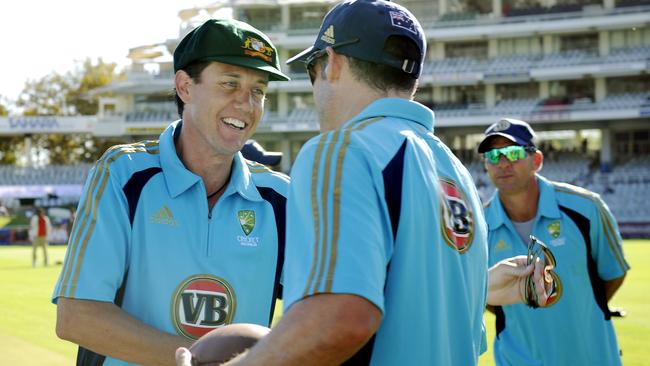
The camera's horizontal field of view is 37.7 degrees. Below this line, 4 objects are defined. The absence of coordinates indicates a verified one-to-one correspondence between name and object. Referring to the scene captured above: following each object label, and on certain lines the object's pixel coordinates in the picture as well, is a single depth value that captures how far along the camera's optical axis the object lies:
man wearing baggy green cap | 3.41
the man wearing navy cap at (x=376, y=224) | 2.29
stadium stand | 63.16
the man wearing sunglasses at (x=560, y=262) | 5.90
